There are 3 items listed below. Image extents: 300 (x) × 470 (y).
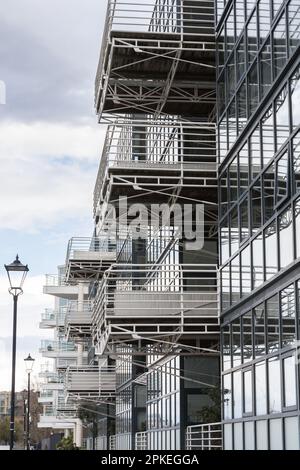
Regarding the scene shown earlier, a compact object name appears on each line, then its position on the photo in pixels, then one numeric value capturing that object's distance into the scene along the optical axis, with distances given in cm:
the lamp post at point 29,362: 4478
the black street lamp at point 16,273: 2242
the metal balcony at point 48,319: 10356
